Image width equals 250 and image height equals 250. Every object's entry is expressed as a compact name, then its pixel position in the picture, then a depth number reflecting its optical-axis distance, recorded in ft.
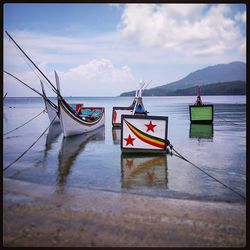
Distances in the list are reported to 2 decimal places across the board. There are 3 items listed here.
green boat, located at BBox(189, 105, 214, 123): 75.87
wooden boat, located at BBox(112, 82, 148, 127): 66.85
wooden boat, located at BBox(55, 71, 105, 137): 49.42
